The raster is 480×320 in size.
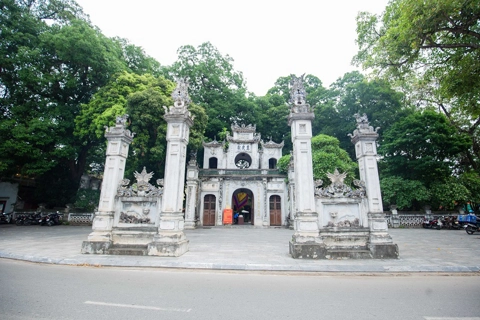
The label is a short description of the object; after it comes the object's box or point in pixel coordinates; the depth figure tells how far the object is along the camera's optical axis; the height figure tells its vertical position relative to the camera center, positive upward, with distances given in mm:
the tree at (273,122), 29000 +11249
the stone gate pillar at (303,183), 7008 +1032
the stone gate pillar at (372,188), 7094 +934
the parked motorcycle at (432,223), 16953 -301
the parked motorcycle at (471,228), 13497 -473
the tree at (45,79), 16812 +10231
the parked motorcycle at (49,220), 17891 -506
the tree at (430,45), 7289 +6113
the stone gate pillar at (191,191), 19527 +1981
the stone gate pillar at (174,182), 7273 +1037
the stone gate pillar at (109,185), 7527 +943
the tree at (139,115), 15836 +6656
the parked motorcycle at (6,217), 18591 -354
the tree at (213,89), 27766 +15278
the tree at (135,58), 23094 +14890
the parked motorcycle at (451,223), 16598 -271
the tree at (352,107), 24000 +11634
